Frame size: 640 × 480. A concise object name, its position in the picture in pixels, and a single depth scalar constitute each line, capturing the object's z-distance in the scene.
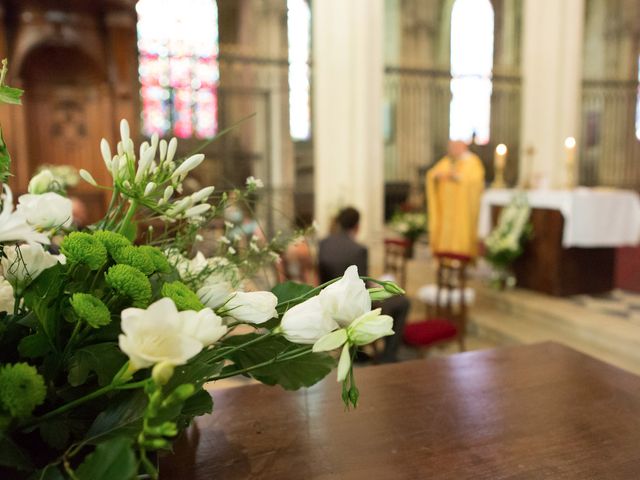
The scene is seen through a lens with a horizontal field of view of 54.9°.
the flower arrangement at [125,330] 0.61
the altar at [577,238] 5.66
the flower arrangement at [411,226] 7.66
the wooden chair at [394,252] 4.90
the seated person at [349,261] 4.02
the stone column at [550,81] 8.46
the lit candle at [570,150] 5.91
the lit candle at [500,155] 6.18
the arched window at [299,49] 11.85
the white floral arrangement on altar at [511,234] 6.04
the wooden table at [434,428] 1.07
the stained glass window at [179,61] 9.80
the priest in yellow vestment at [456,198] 6.63
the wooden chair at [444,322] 3.99
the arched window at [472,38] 13.92
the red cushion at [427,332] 3.98
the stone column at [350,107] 7.80
